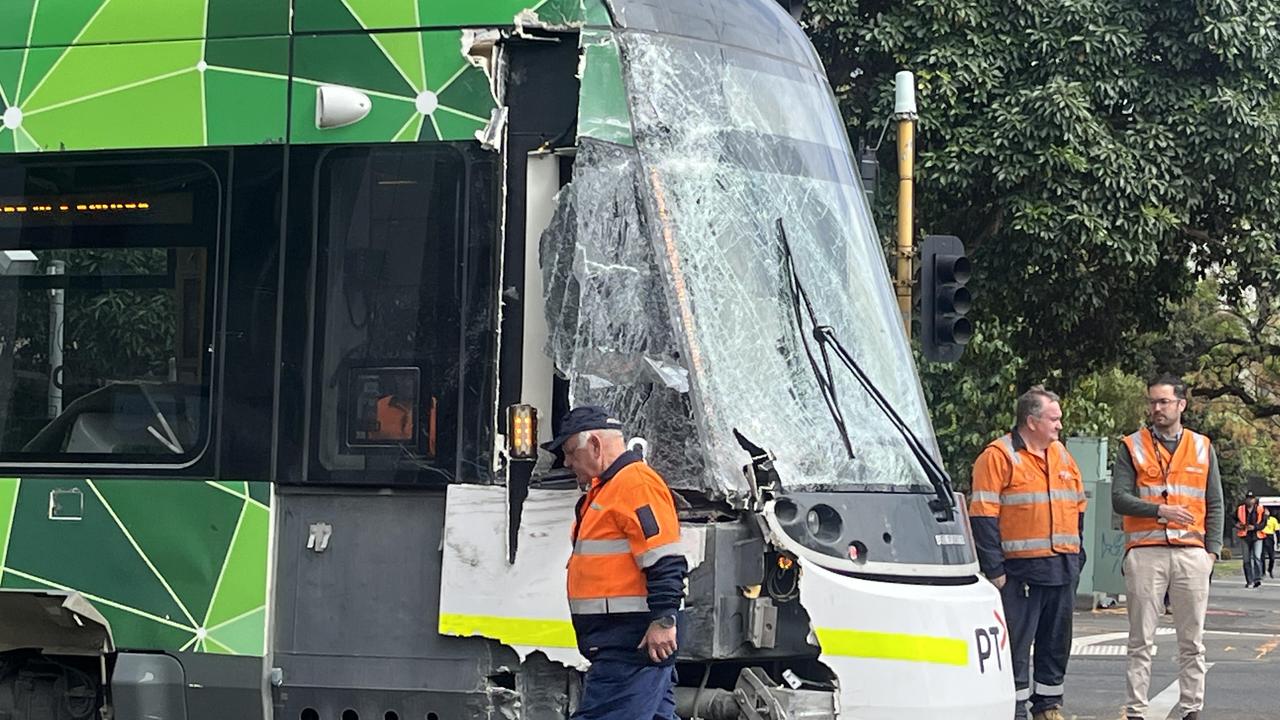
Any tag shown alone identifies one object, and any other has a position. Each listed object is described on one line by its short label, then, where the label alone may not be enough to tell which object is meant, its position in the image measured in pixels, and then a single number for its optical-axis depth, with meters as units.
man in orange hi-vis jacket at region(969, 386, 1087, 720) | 10.73
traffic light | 9.95
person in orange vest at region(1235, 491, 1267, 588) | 37.19
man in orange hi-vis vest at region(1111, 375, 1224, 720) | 10.78
